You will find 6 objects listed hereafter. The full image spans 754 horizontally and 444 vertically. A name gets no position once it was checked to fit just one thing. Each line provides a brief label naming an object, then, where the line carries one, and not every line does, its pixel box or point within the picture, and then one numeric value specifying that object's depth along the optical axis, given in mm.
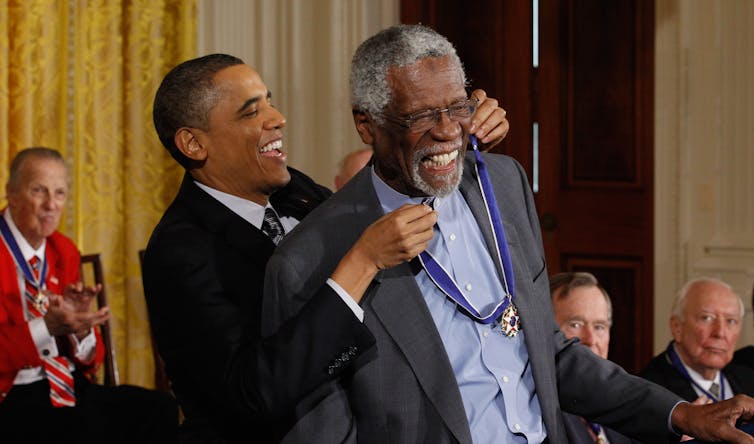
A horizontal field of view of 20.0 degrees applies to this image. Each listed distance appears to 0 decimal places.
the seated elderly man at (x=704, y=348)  7837
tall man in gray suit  3909
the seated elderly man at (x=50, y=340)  8181
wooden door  11587
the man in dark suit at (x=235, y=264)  3897
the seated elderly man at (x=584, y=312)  7029
